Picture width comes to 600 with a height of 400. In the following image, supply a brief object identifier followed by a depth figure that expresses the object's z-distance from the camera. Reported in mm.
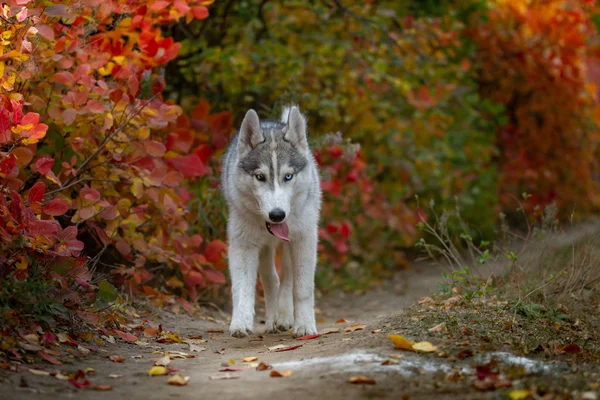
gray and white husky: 12039
